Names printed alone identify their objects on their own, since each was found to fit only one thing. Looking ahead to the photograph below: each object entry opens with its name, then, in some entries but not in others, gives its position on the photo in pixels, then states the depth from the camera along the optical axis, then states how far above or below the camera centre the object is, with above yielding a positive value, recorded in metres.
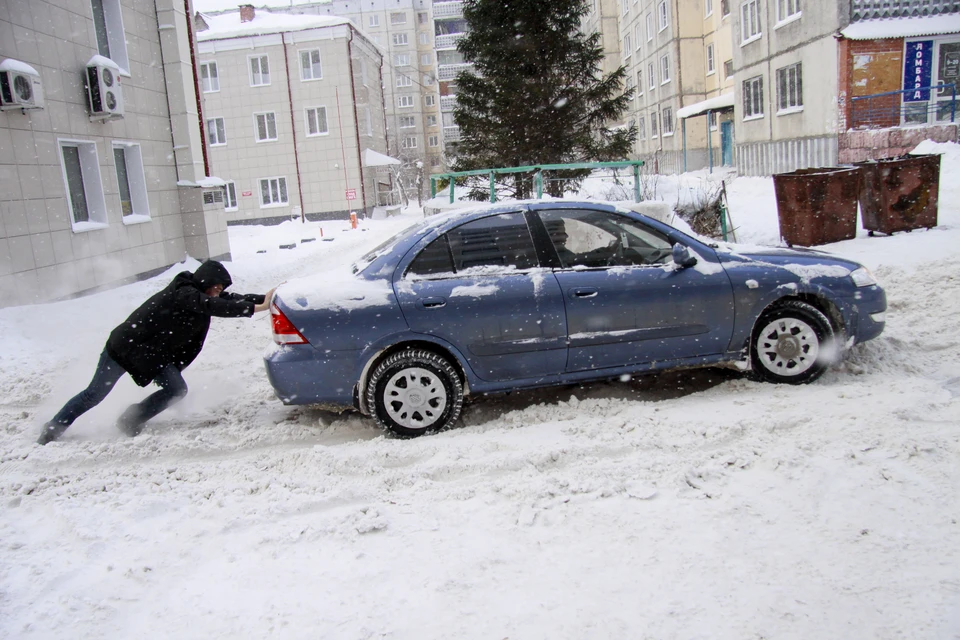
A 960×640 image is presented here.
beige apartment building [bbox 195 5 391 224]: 33.75 +4.65
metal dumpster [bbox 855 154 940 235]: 10.63 -0.25
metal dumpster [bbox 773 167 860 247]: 10.75 -0.36
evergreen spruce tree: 17.28 +2.64
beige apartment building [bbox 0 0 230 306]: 10.96 +1.42
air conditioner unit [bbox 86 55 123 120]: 12.75 +2.47
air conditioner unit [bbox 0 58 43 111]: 10.45 +2.15
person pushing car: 5.25 -0.88
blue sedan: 4.91 -0.82
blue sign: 20.08 +2.96
